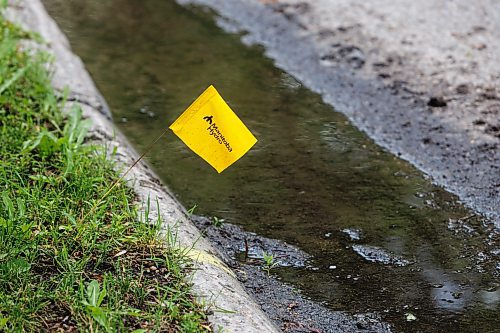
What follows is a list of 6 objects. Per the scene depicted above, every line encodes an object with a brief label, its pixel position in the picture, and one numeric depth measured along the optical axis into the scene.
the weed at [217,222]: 7.45
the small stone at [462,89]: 10.05
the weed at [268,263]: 6.77
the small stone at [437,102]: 9.93
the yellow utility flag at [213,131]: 5.72
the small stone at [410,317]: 6.09
